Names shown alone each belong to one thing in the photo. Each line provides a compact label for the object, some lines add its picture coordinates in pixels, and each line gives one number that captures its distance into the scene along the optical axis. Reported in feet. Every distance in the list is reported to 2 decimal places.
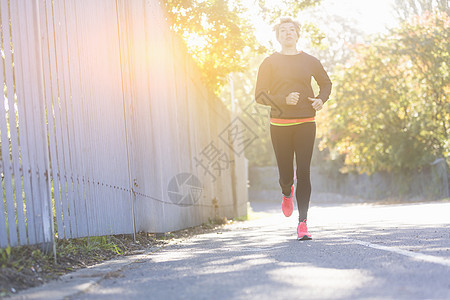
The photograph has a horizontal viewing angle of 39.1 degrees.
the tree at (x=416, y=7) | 75.05
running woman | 19.13
